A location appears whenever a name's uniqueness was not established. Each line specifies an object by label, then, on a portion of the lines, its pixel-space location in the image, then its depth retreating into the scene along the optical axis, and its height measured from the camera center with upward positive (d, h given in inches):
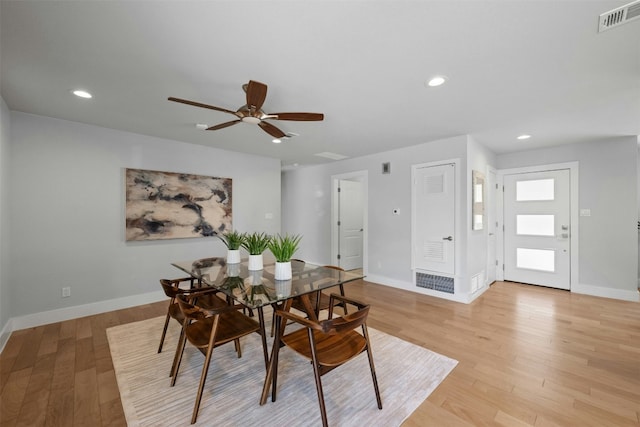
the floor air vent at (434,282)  151.4 -42.9
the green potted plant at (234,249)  105.4 -15.2
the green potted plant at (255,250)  96.7 -14.3
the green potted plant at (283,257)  84.2 -14.7
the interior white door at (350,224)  222.7 -10.2
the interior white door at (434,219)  150.3 -3.7
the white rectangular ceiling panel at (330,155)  187.0 +44.2
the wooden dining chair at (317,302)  93.2 -35.0
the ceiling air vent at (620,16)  54.6 +44.0
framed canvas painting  139.8 +5.0
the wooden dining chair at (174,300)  82.1 -32.9
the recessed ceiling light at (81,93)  92.6 +44.5
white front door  165.9 -10.5
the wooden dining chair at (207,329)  65.0 -34.0
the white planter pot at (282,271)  84.1 -19.3
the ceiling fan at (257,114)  71.9 +32.8
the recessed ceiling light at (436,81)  82.8 +44.0
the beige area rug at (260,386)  63.8 -51.2
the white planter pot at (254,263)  96.7 -19.1
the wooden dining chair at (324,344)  56.6 -34.1
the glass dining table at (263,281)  67.7 -21.9
